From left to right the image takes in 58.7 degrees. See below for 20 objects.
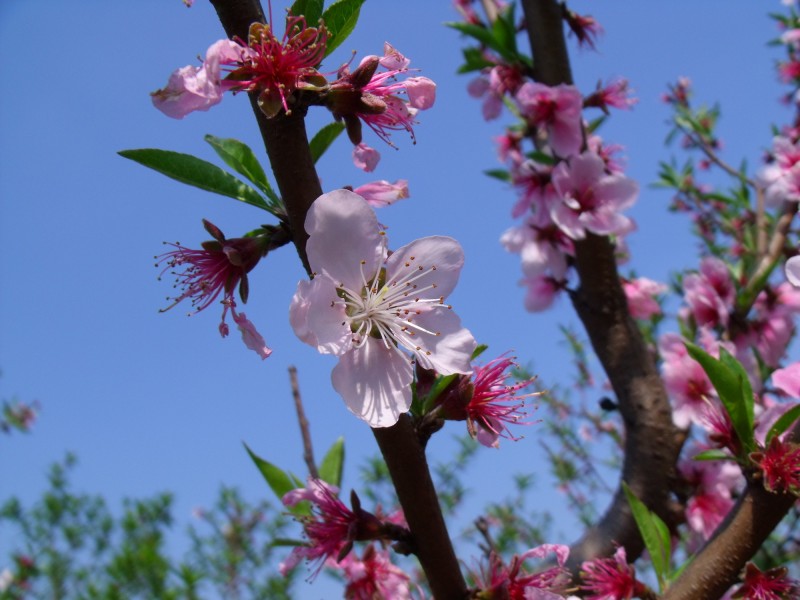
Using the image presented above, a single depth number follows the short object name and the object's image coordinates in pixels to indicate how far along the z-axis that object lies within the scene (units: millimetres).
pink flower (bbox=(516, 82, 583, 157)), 322
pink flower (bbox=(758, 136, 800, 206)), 248
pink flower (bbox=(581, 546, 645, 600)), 178
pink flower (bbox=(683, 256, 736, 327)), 307
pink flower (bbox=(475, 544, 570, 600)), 151
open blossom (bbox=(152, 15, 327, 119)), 131
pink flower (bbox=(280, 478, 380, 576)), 168
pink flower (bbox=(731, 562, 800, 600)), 165
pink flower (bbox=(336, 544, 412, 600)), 179
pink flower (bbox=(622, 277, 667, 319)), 383
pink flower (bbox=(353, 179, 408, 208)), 159
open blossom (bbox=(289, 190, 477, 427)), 131
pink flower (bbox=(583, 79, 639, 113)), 361
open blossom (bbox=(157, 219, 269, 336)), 143
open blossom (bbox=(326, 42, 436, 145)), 141
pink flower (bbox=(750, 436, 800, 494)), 159
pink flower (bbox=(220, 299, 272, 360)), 143
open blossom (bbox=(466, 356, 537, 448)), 156
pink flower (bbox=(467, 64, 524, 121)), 354
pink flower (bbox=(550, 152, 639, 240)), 320
